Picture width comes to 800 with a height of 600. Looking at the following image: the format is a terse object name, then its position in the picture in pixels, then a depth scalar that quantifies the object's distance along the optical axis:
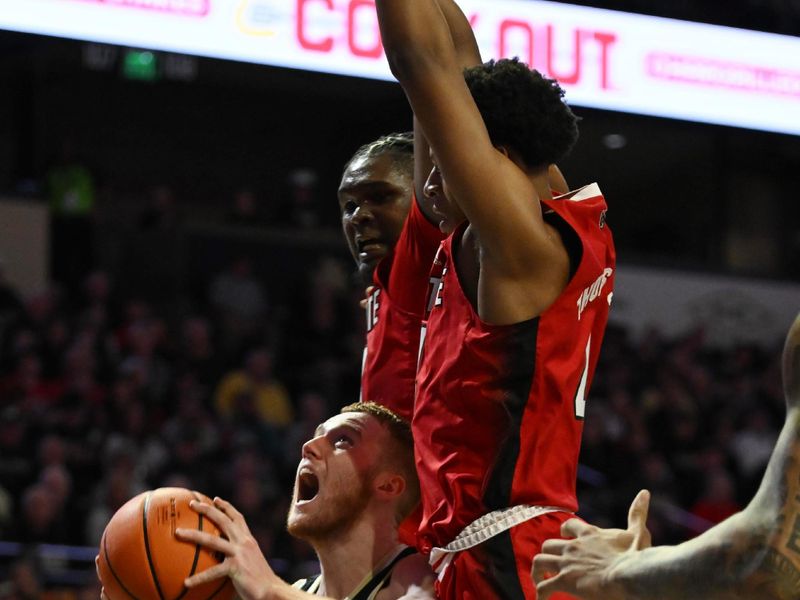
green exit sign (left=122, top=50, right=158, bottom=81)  10.23
